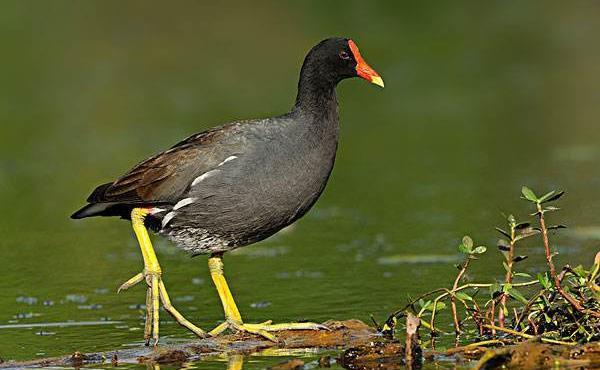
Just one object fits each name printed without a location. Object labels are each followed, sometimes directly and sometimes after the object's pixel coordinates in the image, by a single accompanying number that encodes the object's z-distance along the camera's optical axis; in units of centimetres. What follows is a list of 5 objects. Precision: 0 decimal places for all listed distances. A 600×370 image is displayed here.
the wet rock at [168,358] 1321
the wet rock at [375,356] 1271
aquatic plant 1262
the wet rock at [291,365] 1227
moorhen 1416
